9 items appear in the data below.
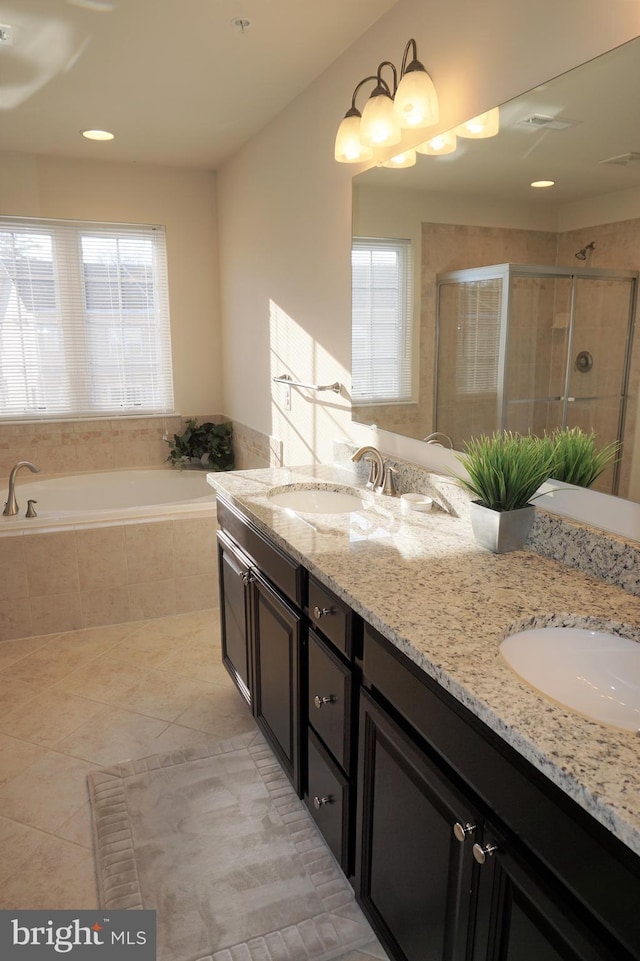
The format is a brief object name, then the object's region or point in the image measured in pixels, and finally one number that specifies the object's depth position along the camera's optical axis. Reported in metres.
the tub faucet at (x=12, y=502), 3.20
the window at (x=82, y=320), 4.10
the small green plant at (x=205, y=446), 4.43
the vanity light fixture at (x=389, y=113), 1.89
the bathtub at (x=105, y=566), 3.11
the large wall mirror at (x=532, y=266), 1.42
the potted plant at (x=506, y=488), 1.62
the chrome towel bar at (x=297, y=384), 2.79
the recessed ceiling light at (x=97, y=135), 3.46
